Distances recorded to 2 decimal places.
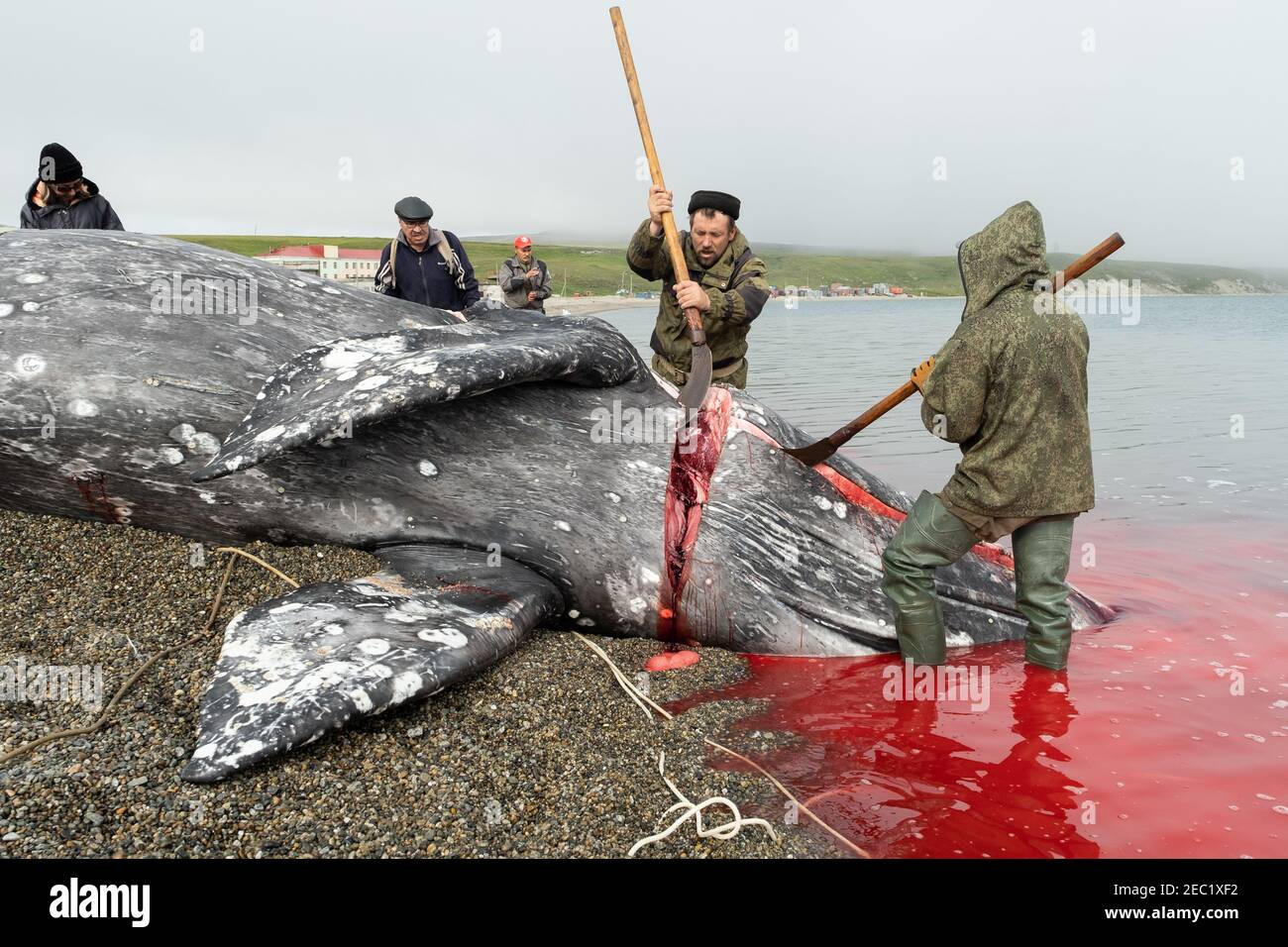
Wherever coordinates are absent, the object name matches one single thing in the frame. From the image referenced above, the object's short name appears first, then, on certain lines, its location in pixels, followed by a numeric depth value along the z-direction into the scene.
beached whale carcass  4.68
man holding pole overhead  6.47
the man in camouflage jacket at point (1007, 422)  4.67
